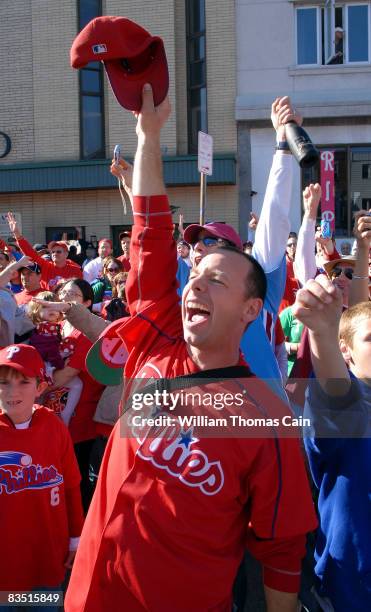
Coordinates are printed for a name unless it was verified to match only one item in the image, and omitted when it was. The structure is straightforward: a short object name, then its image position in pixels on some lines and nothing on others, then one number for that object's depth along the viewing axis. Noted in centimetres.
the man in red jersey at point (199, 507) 163
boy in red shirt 263
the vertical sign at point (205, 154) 642
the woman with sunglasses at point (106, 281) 679
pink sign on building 1138
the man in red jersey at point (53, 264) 764
